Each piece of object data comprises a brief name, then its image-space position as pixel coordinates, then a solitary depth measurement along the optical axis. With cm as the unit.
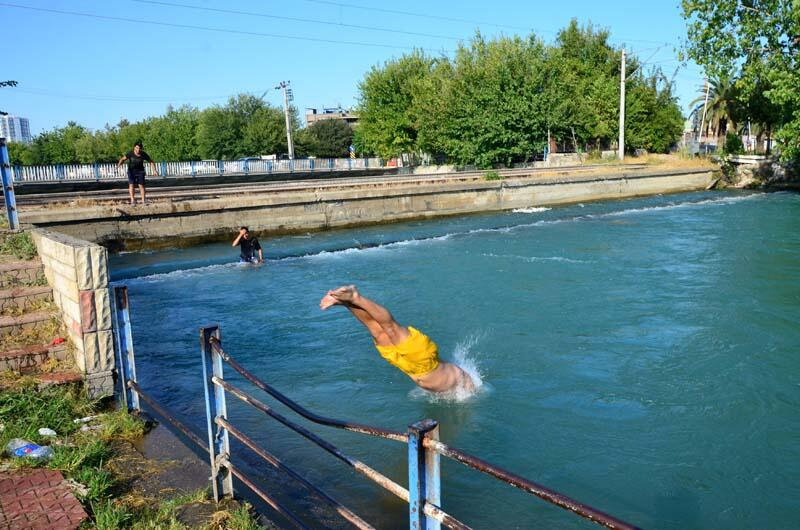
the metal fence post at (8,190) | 1062
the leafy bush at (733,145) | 4234
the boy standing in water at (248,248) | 1769
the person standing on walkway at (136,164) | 1777
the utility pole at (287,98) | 5693
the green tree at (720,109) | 5394
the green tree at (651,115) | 5075
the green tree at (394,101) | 5438
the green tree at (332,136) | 8869
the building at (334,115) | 12551
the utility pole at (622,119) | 4356
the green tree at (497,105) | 4188
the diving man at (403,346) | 584
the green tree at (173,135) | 7725
